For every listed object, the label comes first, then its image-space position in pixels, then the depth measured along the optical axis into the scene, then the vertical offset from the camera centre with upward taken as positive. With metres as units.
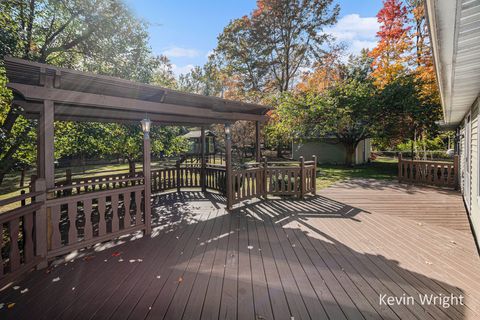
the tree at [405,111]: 11.45 +2.31
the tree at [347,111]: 12.23 +2.46
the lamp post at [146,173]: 4.15 -0.28
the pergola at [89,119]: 2.91 +0.53
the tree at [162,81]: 8.83 +3.15
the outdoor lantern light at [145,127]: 4.18 +0.56
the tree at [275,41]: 16.95 +8.94
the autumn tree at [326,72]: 18.30 +6.91
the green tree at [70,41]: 5.05 +3.16
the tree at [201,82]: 24.48 +9.56
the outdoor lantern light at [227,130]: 5.58 +0.66
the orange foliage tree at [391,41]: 17.12 +8.83
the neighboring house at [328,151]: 17.61 +0.47
